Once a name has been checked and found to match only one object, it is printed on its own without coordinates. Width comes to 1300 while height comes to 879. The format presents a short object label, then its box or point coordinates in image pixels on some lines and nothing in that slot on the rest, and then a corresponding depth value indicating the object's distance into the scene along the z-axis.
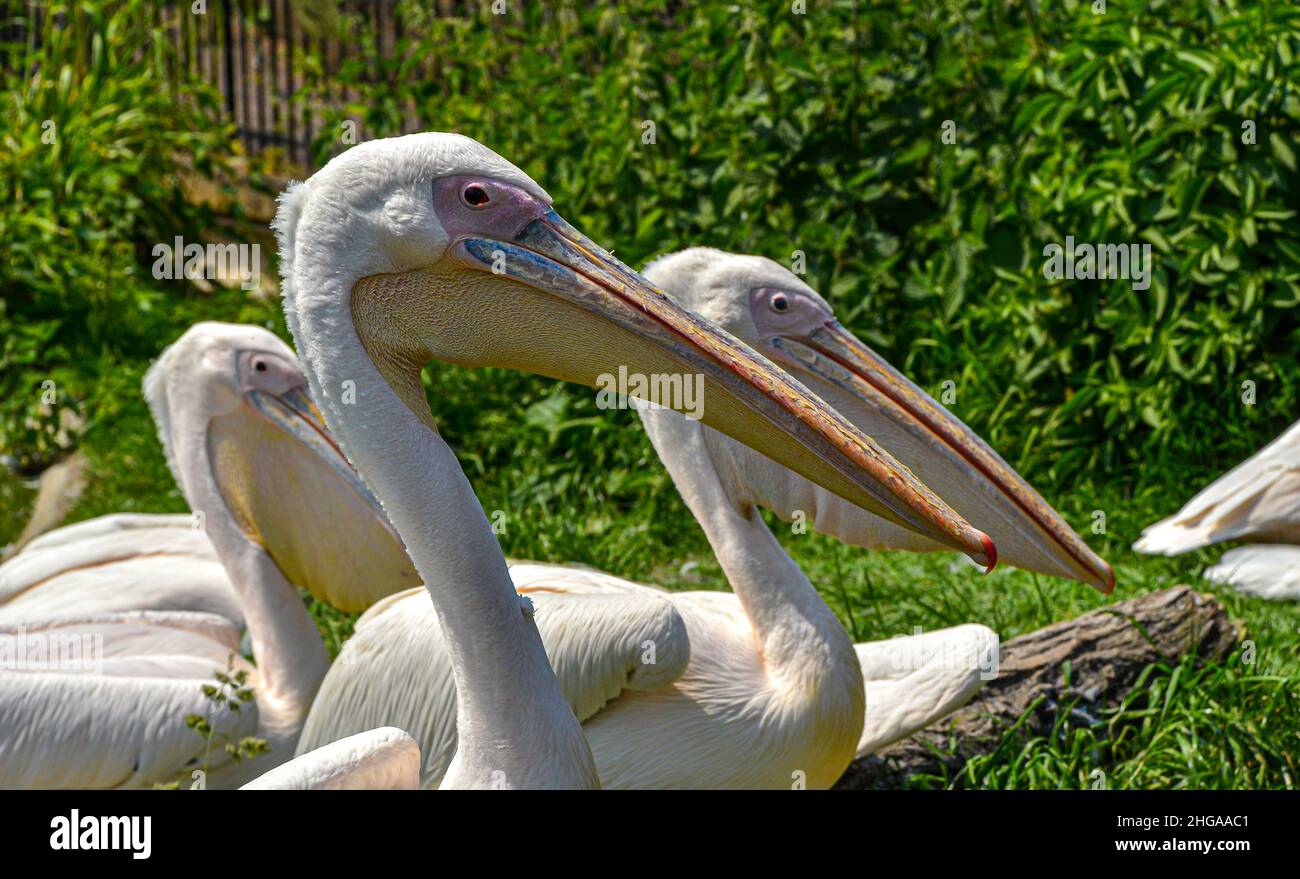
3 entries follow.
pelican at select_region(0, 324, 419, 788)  3.95
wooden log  3.84
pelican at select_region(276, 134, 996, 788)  2.40
